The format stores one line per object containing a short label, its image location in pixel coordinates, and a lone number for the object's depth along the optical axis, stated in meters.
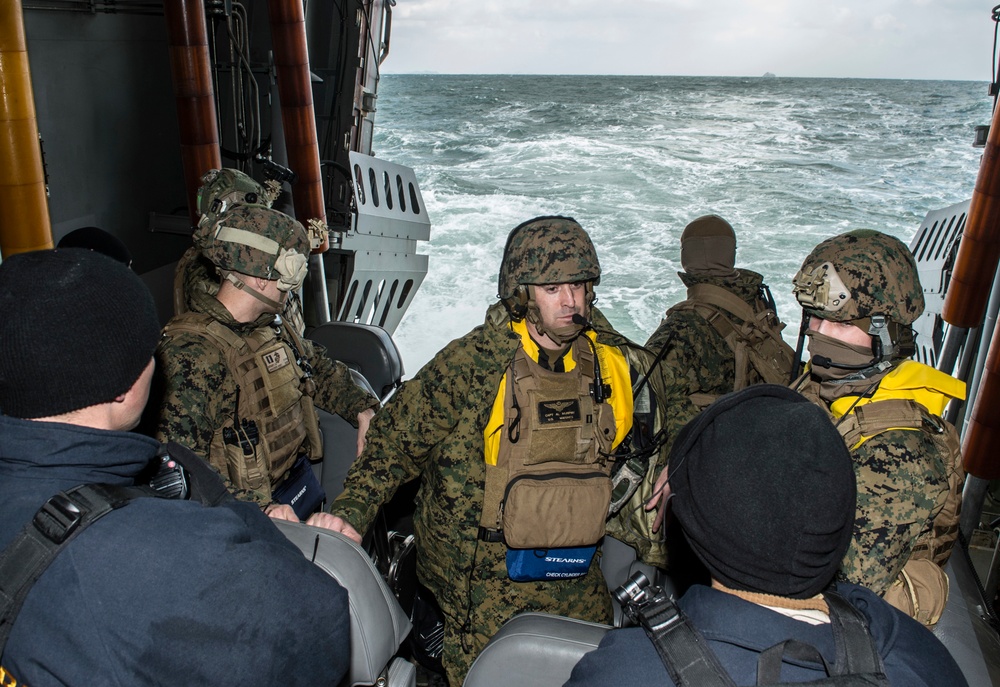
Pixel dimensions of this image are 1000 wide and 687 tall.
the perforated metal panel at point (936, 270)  4.71
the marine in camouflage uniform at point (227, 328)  2.03
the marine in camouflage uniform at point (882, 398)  1.55
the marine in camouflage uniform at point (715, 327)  3.21
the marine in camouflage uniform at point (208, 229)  2.38
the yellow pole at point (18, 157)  2.21
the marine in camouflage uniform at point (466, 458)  2.12
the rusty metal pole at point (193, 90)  3.95
